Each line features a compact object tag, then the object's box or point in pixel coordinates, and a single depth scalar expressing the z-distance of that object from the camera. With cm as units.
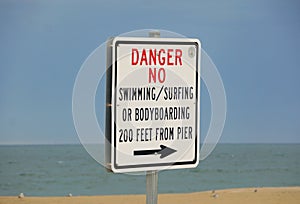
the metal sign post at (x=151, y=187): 687
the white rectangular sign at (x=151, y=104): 678
